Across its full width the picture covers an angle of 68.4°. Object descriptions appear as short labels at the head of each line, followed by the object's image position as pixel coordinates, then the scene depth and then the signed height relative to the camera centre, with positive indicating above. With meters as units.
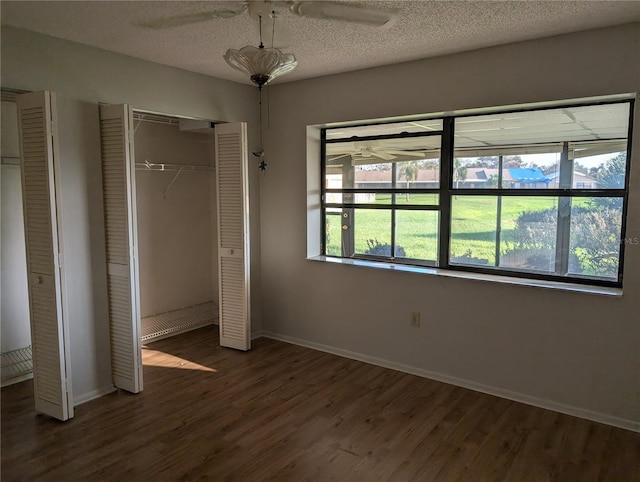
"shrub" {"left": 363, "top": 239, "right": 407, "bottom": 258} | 4.12 -0.39
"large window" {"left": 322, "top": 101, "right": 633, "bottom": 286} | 3.14 +0.10
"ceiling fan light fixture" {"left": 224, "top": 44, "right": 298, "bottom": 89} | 2.49 +0.77
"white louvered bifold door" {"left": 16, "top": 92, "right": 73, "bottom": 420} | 2.85 -0.30
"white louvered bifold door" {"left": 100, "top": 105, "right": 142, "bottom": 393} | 3.26 -0.27
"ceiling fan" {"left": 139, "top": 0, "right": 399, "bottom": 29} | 2.42 +1.04
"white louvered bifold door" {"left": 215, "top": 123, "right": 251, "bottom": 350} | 4.13 -0.25
